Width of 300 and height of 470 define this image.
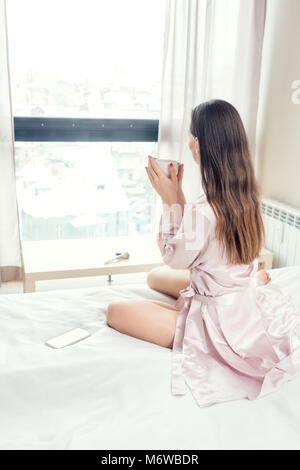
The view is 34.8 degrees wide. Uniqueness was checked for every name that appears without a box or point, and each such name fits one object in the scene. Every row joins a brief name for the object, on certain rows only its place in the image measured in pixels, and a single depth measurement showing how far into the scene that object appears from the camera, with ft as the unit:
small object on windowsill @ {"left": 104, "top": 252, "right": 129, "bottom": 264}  8.18
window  9.18
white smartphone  4.78
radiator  8.40
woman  4.71
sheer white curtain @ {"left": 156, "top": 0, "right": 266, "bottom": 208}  9.16
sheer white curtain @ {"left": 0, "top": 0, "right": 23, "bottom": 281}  8.61
